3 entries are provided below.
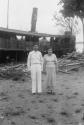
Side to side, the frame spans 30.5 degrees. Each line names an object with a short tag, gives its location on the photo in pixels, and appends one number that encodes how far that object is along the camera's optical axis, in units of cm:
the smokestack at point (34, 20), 2004
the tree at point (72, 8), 1148
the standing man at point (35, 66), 592
